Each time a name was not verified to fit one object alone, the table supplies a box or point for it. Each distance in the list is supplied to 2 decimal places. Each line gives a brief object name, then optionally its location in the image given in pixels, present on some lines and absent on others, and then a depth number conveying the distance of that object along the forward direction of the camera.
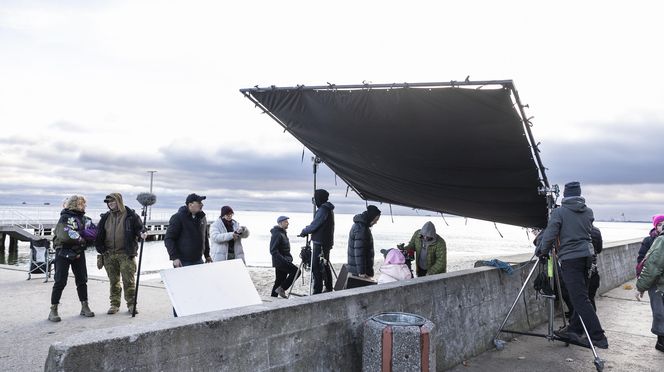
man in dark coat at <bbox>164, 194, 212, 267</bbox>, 6.47
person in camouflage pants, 7.10
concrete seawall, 2.60
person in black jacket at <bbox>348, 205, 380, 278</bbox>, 7.49
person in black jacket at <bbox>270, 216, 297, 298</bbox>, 9.18
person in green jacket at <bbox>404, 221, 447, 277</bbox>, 6.75
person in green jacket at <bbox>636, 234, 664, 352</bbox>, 5.70
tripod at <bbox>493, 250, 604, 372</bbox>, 5.86
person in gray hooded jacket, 5.47
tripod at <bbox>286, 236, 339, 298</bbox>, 7.99
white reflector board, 4.68
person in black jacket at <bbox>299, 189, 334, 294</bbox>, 7.85
